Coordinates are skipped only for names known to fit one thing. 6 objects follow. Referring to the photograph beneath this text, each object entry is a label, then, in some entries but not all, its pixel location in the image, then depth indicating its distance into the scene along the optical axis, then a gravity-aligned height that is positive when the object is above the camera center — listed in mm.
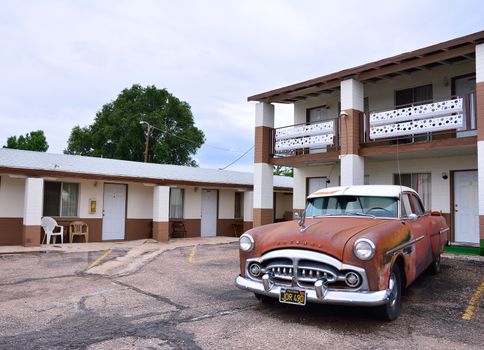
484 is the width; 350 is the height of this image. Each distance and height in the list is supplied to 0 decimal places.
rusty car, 4750 -557
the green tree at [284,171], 49581 +4534
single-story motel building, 13930 +303
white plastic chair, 14294 -751
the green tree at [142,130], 35625 +6682
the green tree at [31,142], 44553 +6815
